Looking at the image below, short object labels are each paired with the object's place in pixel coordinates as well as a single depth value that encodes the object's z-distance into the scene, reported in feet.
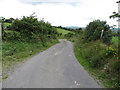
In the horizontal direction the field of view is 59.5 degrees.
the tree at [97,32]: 36.45
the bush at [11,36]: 45.76
